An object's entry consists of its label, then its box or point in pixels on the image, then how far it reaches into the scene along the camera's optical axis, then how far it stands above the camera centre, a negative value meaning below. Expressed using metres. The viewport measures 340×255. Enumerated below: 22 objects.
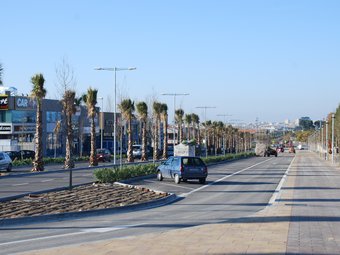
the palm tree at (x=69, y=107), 34.14 +2.46
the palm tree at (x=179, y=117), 78.00 +3.00
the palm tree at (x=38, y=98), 45.16 +3.06
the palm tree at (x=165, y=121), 68.36 +2.25
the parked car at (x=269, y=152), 108.31 -1.82
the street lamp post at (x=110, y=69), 44.79 +5.15
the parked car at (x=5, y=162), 44.84 -1.60
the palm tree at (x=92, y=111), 54.62 +2.62
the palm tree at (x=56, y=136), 71.55 +0.56
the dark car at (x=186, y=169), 33.19 -1.49
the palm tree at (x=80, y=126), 75.88 +1.70
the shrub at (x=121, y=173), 31.19 -1.74
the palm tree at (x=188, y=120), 87.56 +2.96
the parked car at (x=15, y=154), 63.15 -1.44
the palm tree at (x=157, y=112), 65.00 +3.03
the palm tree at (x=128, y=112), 61.16 +2.82
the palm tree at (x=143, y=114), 62.72 +2.72
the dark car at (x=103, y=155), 68.01 -1.59
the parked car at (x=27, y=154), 63.91 -1.45
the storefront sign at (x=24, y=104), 78.69 +4.67
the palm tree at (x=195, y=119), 89.56 +3.16
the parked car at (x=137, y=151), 79.32 -1.33
